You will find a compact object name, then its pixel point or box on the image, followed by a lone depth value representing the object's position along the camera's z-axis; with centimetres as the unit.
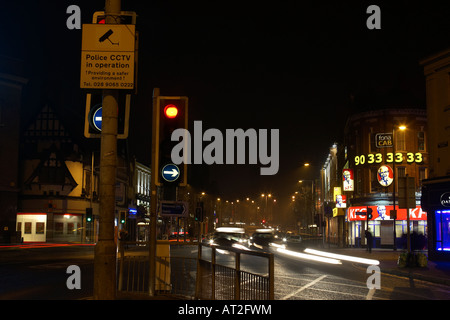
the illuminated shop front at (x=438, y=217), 3109
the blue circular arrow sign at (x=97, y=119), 845
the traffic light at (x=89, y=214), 4894
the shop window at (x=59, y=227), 5497
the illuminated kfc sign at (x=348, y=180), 5122
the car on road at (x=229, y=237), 3616
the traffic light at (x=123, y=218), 4524
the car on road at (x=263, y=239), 4491
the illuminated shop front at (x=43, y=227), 5378
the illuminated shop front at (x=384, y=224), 4762
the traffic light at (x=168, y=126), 1092
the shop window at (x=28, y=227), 5369
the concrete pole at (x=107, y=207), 778
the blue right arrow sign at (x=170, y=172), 1088
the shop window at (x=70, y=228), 5612
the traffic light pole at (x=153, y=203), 1089
